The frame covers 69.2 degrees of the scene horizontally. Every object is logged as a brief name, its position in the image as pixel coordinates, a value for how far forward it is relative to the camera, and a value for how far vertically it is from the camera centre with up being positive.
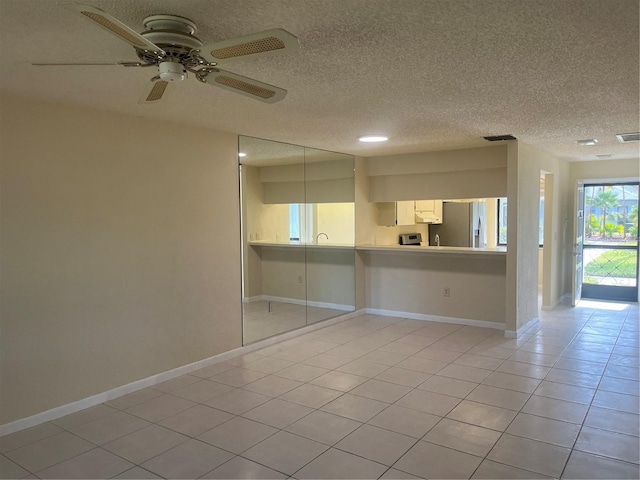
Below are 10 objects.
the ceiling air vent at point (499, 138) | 4.68 +0.90
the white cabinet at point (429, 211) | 7.11 +0.23
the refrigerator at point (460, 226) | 7.66 -0.01
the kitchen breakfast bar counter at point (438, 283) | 5.56 -0.73
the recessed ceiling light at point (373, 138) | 4.61 +0.90
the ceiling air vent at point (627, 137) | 4.53 +0.88
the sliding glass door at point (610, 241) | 7.07 -0.27
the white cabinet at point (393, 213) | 6.69 +0.19
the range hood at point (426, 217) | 7.07 +0.13
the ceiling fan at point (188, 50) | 1.53 +0.65
